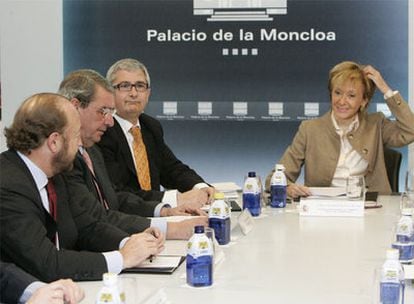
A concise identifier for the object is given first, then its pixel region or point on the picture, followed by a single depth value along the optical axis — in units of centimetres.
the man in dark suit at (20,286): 218
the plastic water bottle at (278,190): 404
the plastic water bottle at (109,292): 185
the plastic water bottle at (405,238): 278
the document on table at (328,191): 407
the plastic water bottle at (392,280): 212
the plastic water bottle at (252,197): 381
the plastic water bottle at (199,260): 242
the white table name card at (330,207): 373
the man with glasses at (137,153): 418
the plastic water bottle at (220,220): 307
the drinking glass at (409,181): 389
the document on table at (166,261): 259
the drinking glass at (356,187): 388
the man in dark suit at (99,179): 317
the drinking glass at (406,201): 350
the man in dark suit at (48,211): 243
